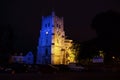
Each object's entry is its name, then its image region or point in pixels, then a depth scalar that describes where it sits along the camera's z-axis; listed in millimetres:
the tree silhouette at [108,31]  25225
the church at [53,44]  49985
